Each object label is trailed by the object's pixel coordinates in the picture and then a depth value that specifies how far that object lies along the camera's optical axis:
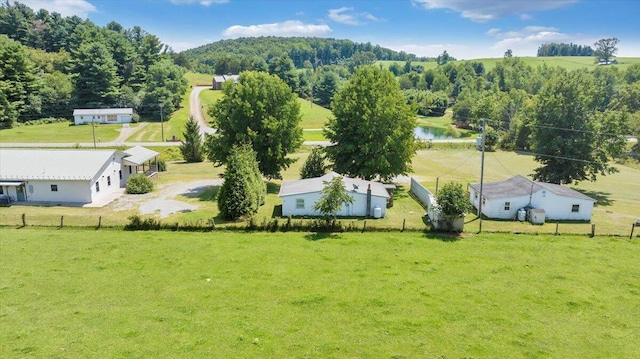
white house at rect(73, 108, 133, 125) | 76.69
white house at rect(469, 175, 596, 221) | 32.06
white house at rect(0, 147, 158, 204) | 33.88
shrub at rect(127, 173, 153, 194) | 37.62
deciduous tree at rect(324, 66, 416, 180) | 38.34
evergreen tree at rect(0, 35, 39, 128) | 71.06
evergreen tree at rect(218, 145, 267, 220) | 29.34
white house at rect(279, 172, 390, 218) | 31.62
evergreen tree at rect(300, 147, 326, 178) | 41.09
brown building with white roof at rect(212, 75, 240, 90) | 121.07
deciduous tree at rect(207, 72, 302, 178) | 39.16
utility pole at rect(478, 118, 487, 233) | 28.37
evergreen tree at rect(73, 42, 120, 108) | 82.62
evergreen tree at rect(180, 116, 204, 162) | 57.06
